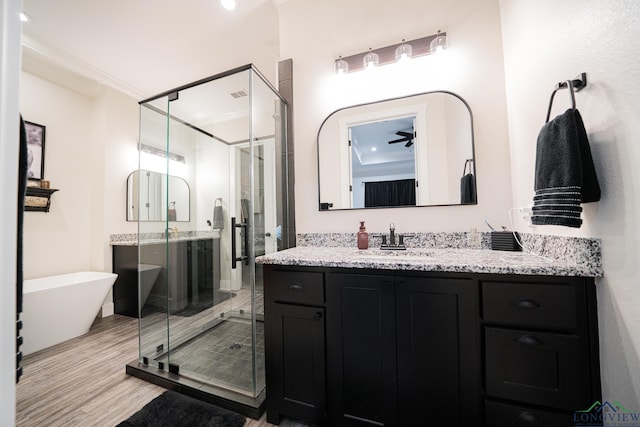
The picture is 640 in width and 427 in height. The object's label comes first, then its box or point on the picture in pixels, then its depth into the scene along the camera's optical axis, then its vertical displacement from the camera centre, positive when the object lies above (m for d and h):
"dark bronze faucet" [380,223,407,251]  1.70 -0.18
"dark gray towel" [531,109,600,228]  0.93 +0.16
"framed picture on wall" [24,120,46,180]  2.65 +0.83
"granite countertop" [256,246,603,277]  0.99 -0.23
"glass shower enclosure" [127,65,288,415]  1.85 -0.07
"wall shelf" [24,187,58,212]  2.59 +0.28
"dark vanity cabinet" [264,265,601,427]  0.97 -0.60
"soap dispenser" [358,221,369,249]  1.74 -0.16
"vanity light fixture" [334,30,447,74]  1.75 +1.23
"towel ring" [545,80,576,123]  0.97 +0.51
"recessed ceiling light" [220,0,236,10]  2.05 +1.85
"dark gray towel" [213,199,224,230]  2.60 +0.05
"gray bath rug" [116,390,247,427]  1.42 -1.18
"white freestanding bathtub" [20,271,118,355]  2.13 -0.80
